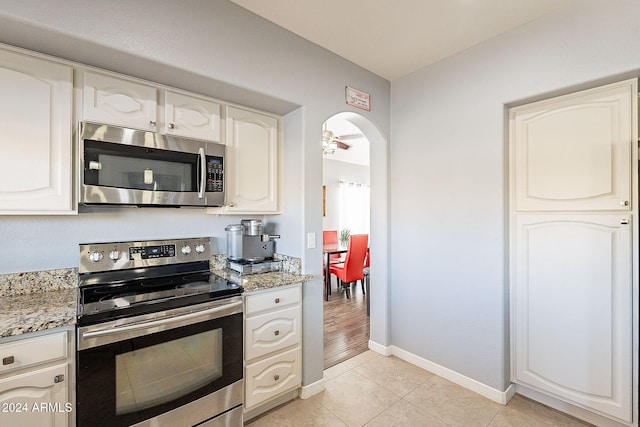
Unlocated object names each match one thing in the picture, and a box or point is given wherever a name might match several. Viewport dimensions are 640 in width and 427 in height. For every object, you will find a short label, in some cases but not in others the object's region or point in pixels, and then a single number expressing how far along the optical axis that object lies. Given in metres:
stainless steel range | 1.37
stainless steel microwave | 1.60
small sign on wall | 2.52
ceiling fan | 4.15
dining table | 4.62
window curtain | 6.57
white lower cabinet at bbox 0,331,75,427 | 1.21
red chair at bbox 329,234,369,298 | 4.30
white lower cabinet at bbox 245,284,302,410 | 1.92
